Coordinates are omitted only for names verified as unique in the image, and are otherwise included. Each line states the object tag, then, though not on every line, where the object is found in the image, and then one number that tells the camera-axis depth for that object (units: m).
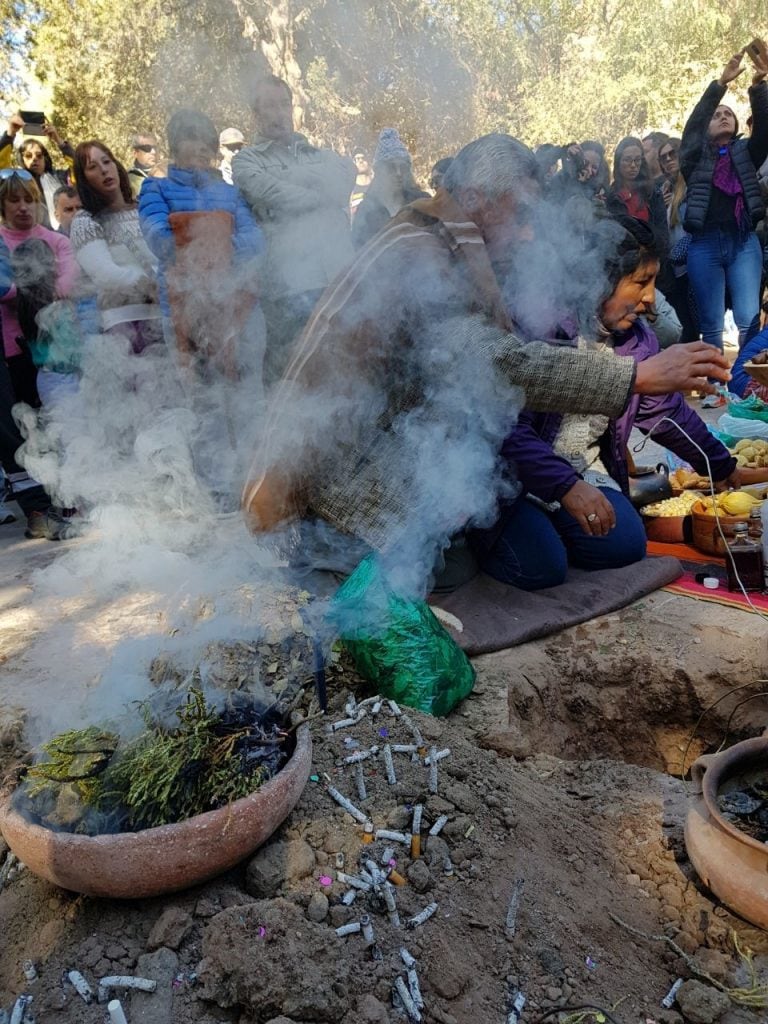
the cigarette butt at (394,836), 2.14
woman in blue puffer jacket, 4.77
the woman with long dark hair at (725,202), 7.20
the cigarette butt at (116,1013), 1.60
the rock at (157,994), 1.65
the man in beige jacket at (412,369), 2.96
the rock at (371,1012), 1.64
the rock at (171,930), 1.80
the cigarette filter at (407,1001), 1.68
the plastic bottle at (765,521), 3.74
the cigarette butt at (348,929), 1.82
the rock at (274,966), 1.62
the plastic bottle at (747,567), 3.85
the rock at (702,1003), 1.78
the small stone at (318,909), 1.86
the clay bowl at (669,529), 4.63
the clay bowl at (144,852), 1.79
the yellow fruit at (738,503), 4.18
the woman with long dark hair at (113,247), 5.18
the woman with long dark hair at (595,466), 3.66
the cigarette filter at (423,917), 1.90
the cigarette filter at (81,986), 1.68
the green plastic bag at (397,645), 2.98
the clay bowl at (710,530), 4.18
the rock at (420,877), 2.01
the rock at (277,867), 1.97
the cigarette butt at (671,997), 1.83
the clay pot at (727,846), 2.00
